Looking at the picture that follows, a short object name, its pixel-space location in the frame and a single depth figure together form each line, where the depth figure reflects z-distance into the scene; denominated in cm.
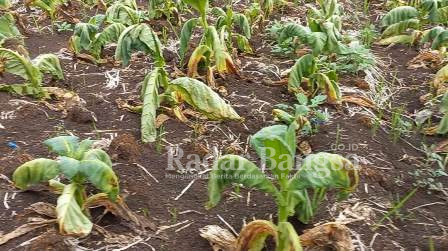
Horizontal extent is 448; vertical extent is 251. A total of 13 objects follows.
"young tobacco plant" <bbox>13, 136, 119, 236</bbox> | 194
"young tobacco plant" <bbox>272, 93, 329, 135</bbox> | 267
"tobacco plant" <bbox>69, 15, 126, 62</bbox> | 319
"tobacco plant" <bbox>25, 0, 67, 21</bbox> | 402
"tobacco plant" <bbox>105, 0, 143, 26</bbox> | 349
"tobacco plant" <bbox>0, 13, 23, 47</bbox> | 330
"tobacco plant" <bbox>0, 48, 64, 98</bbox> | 285
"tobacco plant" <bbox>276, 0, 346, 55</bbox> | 295
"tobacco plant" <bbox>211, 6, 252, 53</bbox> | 348
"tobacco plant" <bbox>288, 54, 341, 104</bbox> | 304
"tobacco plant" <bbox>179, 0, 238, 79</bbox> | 312
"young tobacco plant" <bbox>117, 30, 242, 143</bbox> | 256
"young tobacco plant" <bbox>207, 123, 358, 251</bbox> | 182
